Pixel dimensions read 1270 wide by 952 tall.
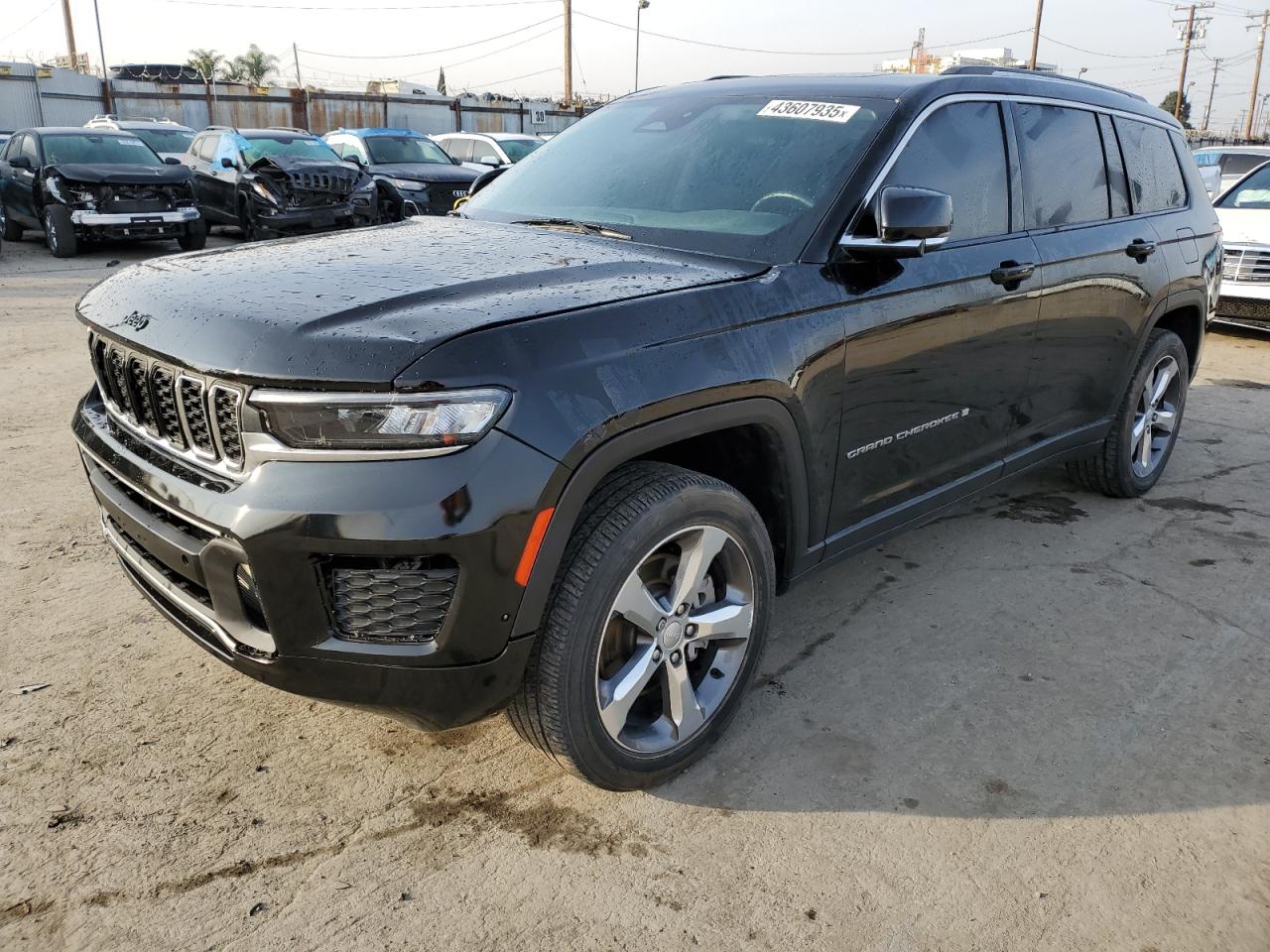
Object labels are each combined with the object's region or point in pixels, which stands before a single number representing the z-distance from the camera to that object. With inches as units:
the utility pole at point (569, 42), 1529.3
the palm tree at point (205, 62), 2437.3
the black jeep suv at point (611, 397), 82.7
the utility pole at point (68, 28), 1908.2
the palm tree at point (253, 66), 2566.4
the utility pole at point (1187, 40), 2628.0
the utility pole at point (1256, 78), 2797.7
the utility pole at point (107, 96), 1252.5
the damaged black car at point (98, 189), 478.0
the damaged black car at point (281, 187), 484.1
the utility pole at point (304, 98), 1264.8
